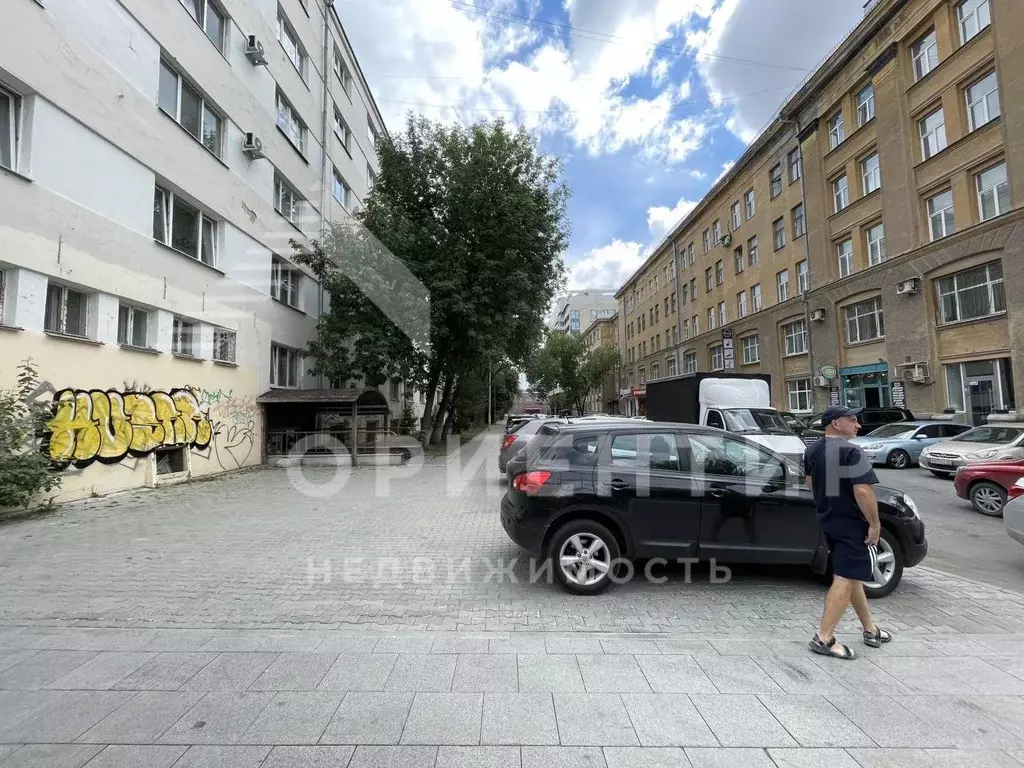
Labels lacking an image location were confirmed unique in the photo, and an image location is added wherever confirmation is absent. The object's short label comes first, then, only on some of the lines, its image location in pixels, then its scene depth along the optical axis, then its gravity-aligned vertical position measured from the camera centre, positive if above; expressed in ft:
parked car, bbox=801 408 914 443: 64.08 -0.94
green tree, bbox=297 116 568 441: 60.85 +19.00
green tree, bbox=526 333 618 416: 206.28 +19.66
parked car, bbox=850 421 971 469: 50.67 -3.07
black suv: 15.92 -3.12
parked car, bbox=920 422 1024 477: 36.65 -2.89
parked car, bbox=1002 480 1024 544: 18.21 -3.78
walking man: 11.73 -2.45
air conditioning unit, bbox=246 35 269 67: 53.21 +36.43
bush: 26.37 -0.83
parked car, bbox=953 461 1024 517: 27.73 -4.05
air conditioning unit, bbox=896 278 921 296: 70.08 +15.58
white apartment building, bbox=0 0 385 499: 29.60 +14.22
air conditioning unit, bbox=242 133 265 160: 52.70 +26.76
